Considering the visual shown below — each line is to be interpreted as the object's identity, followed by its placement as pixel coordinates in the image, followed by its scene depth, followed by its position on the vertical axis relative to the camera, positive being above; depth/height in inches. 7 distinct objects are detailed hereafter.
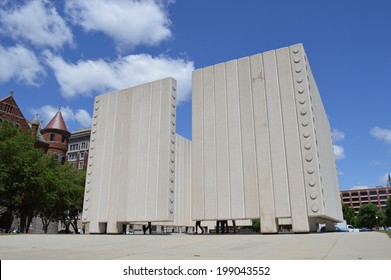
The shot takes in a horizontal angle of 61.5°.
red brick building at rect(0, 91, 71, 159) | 2477.9 +865.8
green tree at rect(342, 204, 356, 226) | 3878.0 +152.2
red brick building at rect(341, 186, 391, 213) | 6717.5 +637.2
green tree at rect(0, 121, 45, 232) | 1453.0 +243.9
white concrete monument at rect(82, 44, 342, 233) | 1129.4 +302.5
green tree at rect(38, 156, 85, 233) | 1620.3 +201.1
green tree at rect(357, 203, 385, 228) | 3777.1 +115.8
